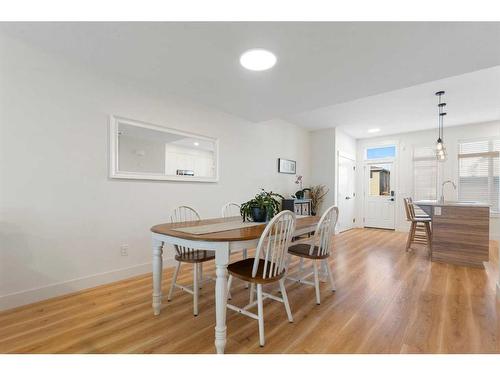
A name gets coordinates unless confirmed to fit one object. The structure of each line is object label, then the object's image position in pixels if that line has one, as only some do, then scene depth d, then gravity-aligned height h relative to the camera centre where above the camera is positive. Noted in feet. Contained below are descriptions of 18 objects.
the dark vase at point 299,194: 17.02 -0.53
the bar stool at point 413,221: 12.96 -1.83
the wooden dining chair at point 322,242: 7.11 -1.70
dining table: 4.95 -1.24
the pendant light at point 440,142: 11.69 +2.33
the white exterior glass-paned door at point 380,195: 20.13 -0.74
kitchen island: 10.66 -2.12
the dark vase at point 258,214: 7.55 -0.87
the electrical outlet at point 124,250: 8.87 -2.39
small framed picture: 16.14 +1.43
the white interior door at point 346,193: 19.20 -0.57
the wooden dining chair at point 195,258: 6.44 -2.04
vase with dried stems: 18.06 -0.79
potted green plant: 7.57 -0.71
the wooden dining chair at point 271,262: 5.24 -1.77
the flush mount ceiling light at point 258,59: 6.84 +3.81
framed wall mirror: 8.79 +1.38
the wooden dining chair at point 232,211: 11.44 -1.19
